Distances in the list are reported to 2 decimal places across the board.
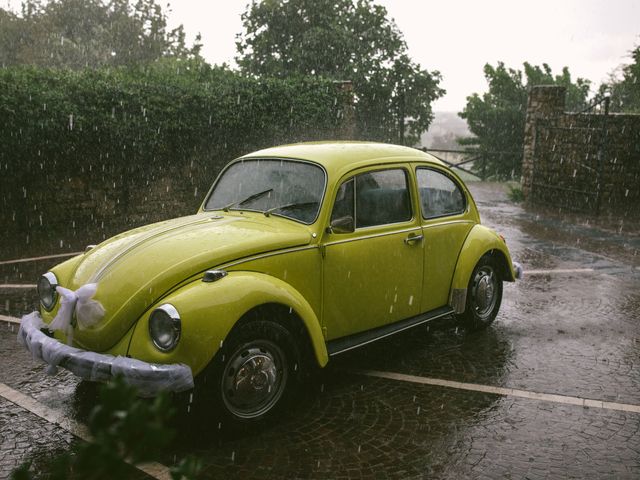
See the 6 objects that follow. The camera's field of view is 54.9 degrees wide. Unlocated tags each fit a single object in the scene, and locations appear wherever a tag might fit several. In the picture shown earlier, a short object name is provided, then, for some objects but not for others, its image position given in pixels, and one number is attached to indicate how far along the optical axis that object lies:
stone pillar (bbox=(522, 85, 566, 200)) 16.05
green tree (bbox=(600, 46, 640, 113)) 21.27
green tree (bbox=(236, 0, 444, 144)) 21.20
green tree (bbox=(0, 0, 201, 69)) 35.84
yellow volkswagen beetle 3.73
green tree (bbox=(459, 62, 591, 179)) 25.36
